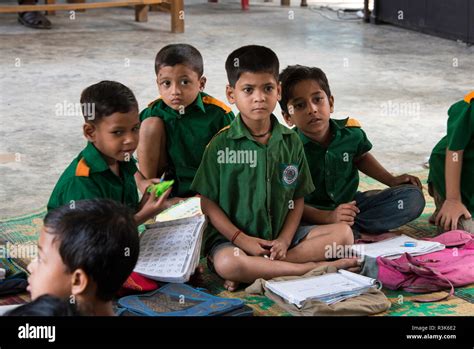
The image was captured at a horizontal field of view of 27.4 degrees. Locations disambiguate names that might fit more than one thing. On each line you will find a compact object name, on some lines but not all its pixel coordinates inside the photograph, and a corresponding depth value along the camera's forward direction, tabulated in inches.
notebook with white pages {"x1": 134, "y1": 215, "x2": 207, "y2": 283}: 109.1
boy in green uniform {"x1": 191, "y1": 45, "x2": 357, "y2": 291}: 116.9
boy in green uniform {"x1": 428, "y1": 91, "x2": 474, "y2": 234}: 127.3
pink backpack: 112.1
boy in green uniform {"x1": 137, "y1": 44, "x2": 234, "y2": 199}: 133.8
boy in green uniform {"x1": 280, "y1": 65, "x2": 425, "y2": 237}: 124.5
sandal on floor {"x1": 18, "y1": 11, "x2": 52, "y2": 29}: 308.1
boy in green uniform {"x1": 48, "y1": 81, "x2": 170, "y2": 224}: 109.3
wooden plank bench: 288.8
